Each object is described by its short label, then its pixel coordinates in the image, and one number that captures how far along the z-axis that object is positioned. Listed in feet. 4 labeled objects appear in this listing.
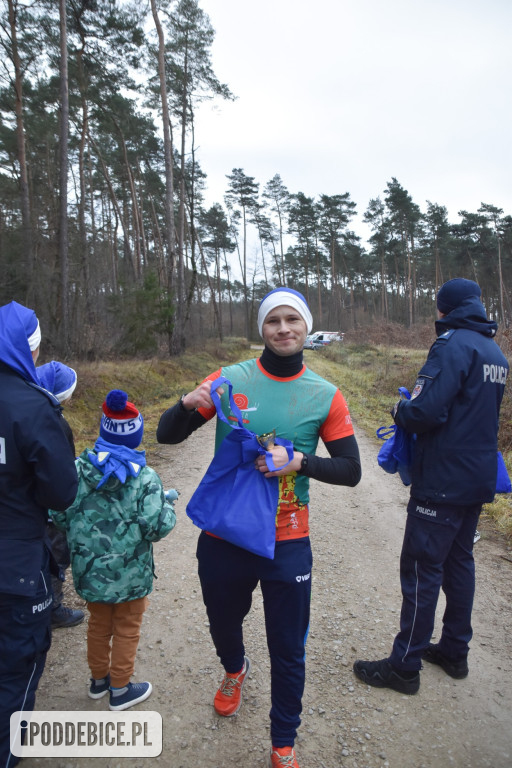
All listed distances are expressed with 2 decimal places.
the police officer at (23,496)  5.74
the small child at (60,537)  8.72
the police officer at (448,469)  8.19
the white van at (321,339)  113.39
